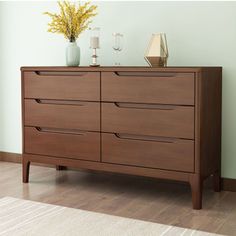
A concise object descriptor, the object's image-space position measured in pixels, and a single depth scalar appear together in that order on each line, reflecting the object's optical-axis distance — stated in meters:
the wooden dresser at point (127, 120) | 2.88
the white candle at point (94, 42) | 3.46
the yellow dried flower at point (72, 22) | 3.47
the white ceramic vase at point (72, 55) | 3.43
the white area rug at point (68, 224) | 2.45
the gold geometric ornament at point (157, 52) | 3.15
